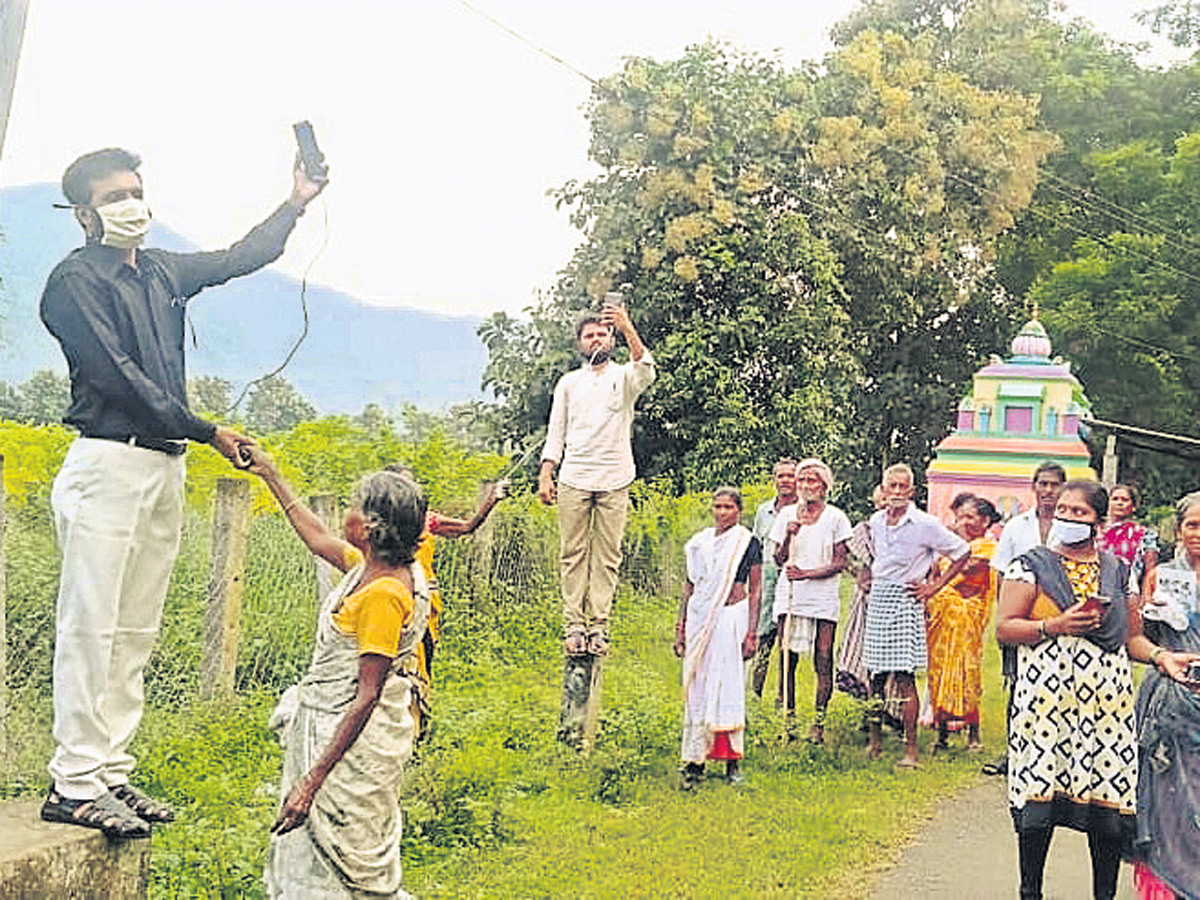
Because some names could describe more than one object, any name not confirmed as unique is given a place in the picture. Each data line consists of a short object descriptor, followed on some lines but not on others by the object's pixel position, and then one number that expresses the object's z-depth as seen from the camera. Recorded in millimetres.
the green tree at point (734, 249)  20281
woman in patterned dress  6125
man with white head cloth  10156
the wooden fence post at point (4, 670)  6555
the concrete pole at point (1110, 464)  25064
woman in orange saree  10406
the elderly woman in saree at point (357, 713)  4668
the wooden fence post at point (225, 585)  8484
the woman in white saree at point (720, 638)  8695
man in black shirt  4512
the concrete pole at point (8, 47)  4355
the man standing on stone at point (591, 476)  8812
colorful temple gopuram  23297
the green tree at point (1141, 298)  29031
